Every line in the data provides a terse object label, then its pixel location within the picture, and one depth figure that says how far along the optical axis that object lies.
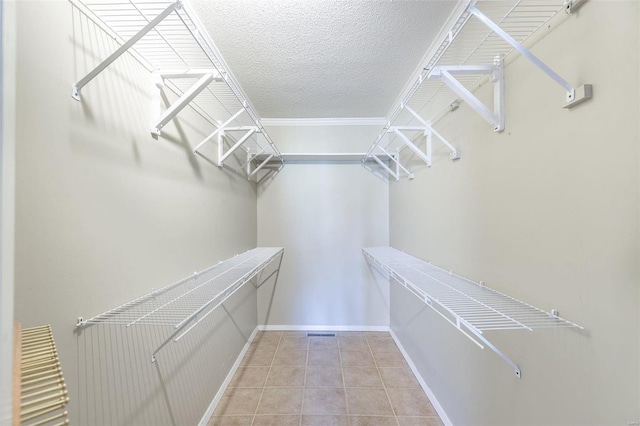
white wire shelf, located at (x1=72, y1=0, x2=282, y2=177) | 0.80
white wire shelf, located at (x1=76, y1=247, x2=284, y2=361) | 0.82
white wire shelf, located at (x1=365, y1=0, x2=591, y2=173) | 0.73
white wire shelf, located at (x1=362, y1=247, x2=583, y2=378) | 0.76
